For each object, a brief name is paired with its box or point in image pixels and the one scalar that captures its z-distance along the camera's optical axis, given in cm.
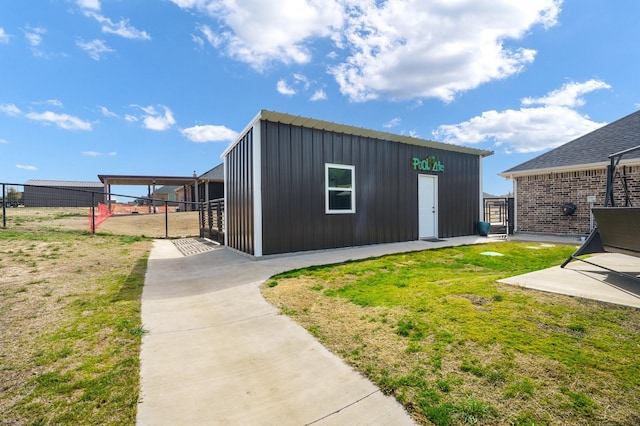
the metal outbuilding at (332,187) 684
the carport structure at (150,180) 2283
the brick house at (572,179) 984
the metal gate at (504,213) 1216
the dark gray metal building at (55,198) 2712
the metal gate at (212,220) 1027
